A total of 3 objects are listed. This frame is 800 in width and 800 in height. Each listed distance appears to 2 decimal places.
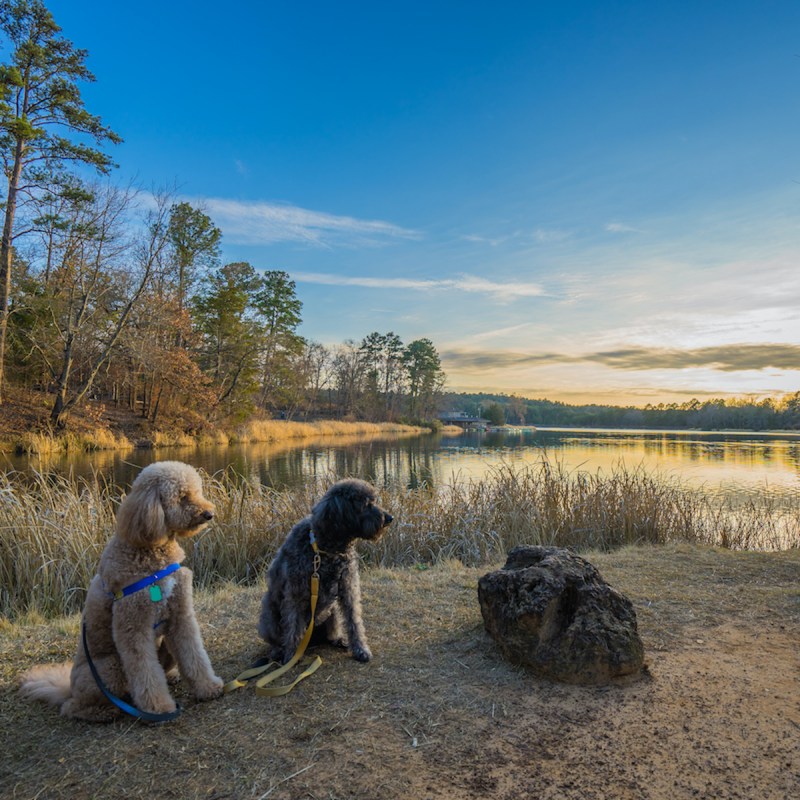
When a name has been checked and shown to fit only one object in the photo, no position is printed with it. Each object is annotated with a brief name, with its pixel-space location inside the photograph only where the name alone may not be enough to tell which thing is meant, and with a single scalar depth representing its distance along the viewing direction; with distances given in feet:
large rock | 9.48
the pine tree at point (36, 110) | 57.06
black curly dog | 10.35
